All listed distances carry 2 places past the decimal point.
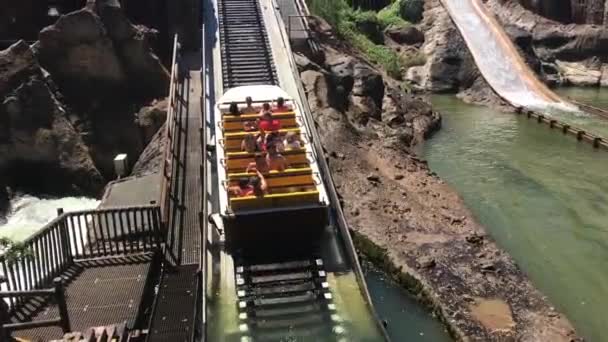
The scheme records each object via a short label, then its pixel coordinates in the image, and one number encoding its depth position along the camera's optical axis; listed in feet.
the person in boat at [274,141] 48.29
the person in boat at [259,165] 45.88
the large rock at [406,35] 134.10
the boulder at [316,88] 79.30
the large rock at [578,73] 130.52
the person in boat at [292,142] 49.10
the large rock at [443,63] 122.42
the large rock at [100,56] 71.56
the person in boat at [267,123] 50.90
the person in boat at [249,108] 54.65
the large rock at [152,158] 62.90
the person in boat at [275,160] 46.29
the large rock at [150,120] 71.20
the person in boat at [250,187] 43.21
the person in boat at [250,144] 48.11
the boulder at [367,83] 89.57
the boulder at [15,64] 67.41
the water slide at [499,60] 114.73
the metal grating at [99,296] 35.96
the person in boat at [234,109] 53.72
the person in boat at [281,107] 53.94
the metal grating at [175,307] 36.04
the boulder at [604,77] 130.82
